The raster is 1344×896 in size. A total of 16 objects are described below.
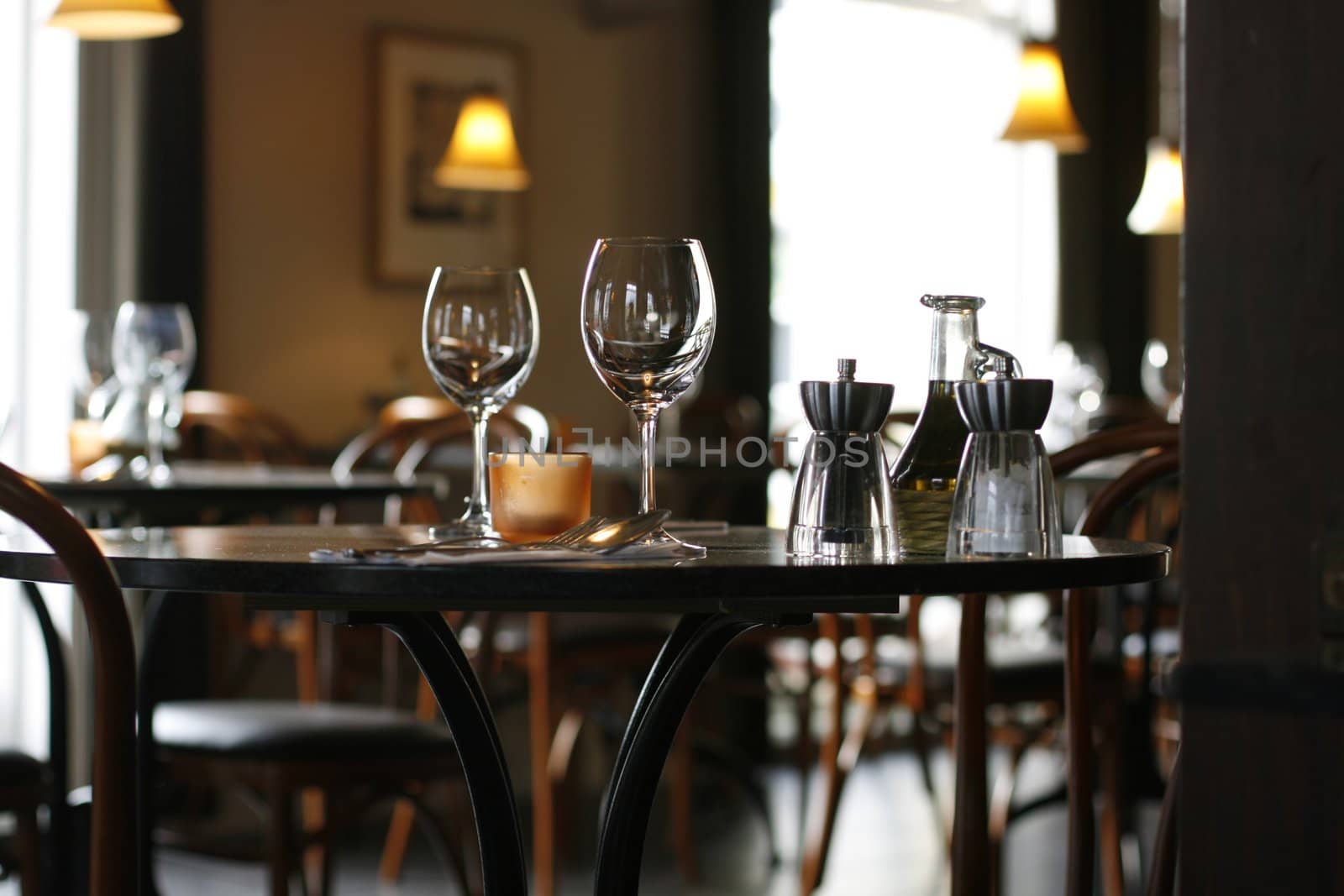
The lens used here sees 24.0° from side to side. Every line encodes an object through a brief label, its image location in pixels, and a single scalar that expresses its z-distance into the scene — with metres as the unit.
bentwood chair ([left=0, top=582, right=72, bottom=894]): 2.68
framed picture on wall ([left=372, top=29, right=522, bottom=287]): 5.45
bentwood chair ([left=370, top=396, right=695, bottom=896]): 3.76
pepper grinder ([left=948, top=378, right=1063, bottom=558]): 1.94
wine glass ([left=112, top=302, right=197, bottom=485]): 3.38
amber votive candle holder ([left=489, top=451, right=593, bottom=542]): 2.06
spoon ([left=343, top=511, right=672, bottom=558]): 1.93
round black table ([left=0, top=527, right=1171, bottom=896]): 1.79
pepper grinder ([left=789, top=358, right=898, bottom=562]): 1.96
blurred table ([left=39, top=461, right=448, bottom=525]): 2.85
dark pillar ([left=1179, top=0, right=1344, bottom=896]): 1.58
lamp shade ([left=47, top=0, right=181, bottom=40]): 3.55
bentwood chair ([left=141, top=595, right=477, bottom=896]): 2.73
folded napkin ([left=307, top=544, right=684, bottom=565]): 1.82
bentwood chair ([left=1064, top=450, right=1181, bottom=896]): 2.28
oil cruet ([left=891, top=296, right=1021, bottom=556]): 2.02
